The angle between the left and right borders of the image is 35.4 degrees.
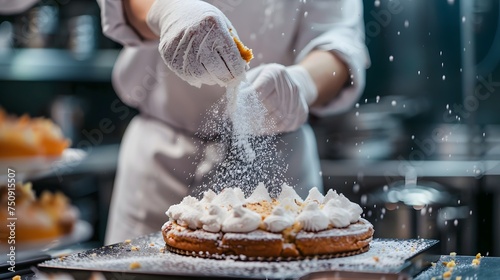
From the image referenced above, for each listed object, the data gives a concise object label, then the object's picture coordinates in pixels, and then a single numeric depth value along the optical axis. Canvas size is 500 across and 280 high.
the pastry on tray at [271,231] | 1.52
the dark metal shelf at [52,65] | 3.50
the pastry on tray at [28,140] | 2.73
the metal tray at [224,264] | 1.37
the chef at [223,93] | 2.29
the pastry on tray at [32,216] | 2.42
